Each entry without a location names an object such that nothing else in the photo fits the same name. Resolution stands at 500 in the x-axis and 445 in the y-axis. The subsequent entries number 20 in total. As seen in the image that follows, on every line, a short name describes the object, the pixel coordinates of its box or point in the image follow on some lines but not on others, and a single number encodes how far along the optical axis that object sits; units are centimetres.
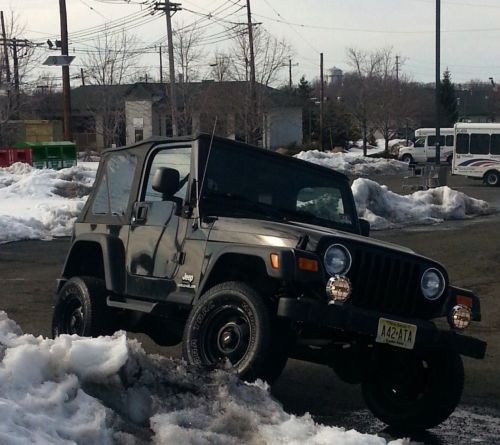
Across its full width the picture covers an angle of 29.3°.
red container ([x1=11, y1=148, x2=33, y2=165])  3975
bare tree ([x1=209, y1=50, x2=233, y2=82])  5128
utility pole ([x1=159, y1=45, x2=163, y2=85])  6364
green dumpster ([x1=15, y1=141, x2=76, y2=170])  3975
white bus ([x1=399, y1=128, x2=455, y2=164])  5825
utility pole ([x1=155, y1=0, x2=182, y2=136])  4091
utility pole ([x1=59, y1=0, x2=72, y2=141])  3772
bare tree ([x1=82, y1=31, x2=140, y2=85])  5672
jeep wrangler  611
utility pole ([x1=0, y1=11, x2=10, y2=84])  4709
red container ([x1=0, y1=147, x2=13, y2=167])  4003
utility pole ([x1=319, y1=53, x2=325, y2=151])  6375
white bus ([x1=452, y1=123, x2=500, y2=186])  4091
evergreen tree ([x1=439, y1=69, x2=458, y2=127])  8194
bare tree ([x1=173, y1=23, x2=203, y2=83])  5112
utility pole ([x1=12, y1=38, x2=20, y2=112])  4715
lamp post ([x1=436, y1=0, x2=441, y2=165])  3183
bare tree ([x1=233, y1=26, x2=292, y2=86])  5000
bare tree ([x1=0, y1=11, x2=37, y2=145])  4562
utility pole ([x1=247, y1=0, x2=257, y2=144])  4710
